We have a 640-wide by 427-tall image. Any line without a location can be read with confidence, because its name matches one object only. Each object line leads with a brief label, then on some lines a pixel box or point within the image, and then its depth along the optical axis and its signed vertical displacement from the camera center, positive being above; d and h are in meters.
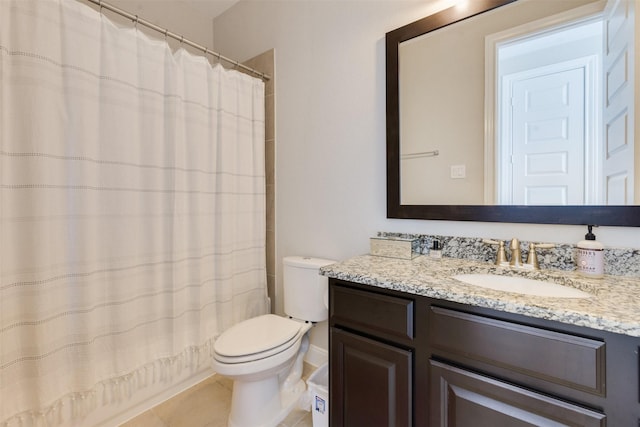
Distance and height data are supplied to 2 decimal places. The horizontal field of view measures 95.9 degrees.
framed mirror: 1.02 +0.31
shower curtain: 1.12 -0.01
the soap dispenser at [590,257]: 0.97 -0.18
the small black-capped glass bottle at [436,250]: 1.33 -0.21
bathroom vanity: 0.69 -0.42
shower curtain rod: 1.29 +0.91
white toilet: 1.29 -0.68
